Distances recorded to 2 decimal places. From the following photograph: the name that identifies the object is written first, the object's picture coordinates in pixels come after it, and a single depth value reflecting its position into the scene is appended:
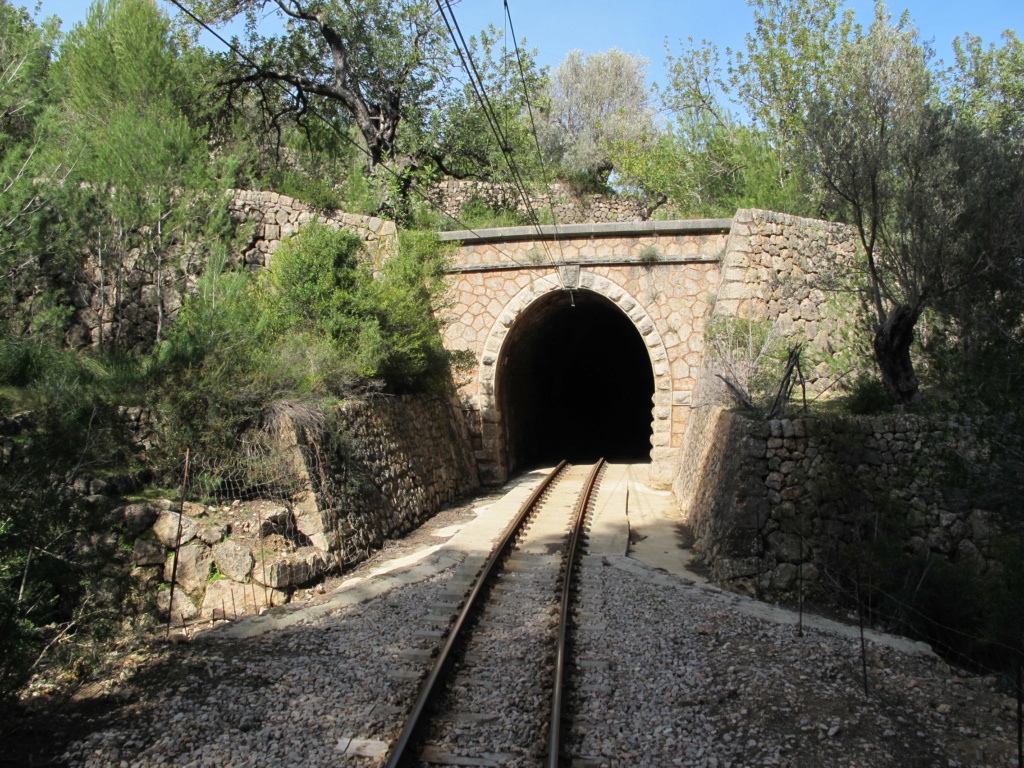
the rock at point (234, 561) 6.80
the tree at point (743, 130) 19.36
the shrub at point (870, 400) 9.23
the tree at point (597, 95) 30.81
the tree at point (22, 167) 8.20
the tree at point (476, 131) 19.09
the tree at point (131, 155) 10.09
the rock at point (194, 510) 6.97
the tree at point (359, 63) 18.06
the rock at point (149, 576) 6.34
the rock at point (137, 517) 6.60
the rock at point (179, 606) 6.38
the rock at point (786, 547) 7.81
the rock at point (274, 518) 7.37
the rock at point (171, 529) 6.66
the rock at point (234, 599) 6.53
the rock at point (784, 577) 7.67
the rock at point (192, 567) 6.61
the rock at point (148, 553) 6.49
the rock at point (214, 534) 6.84
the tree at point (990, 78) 18.41
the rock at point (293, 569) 6.93
